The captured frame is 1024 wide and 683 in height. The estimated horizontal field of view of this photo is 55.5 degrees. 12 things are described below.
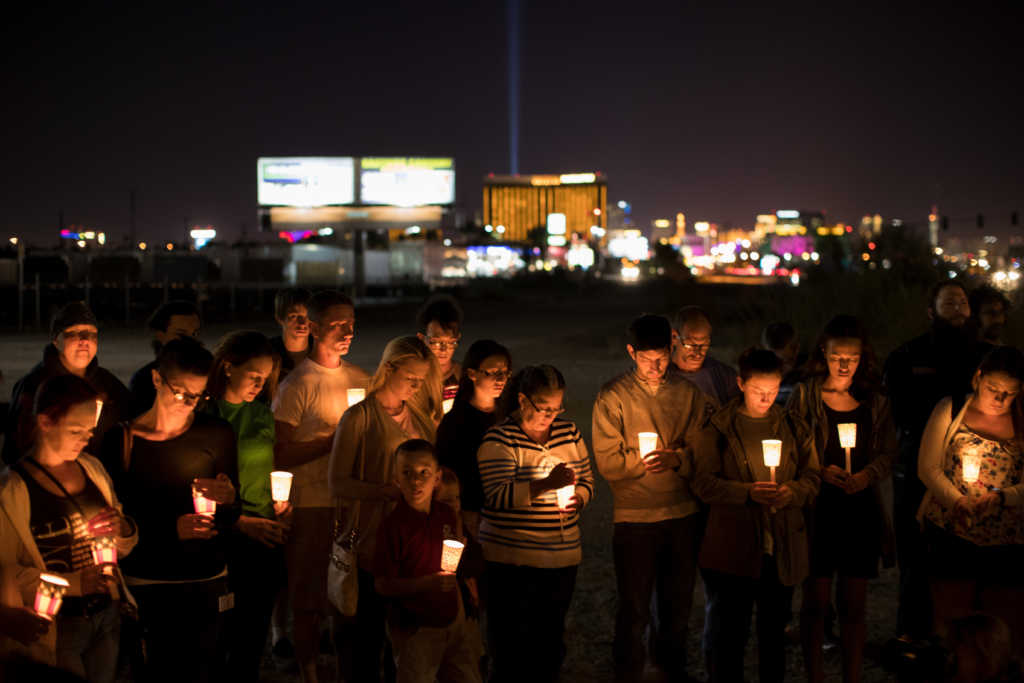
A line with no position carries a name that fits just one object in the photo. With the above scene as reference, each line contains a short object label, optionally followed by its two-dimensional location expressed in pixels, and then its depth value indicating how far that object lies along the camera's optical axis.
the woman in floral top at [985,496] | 4.70
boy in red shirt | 4.01
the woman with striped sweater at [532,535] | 4.52
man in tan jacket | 5.03
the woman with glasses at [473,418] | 4.79
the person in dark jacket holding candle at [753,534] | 4.79
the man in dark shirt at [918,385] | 5.58
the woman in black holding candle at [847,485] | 4.98
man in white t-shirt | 4.96
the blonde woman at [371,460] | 4.52
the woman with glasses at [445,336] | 5.98
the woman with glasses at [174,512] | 3.97
